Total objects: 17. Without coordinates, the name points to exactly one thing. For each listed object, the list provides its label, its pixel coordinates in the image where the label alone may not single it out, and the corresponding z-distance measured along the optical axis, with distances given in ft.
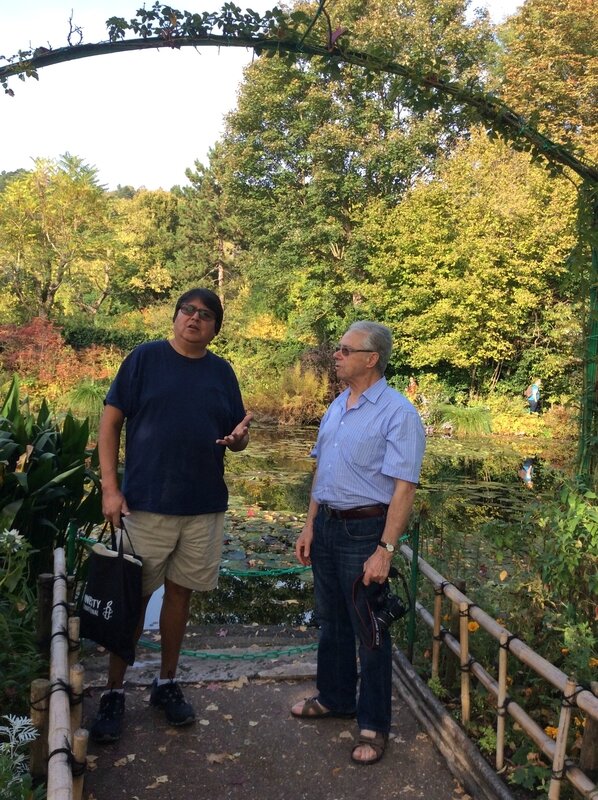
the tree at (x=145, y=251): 93.96
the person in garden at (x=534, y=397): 59.93
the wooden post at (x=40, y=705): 6.33
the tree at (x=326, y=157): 72.18
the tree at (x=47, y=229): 70.74
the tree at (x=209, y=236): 115.96
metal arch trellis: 10.56
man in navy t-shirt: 9.00
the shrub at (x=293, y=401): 58.80
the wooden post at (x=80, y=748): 5.56
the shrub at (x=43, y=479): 12.00
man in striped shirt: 8.50
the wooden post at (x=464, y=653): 9.34
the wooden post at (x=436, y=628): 10.34
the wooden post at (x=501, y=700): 8.16
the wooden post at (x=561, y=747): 6.76
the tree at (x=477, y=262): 59.72
